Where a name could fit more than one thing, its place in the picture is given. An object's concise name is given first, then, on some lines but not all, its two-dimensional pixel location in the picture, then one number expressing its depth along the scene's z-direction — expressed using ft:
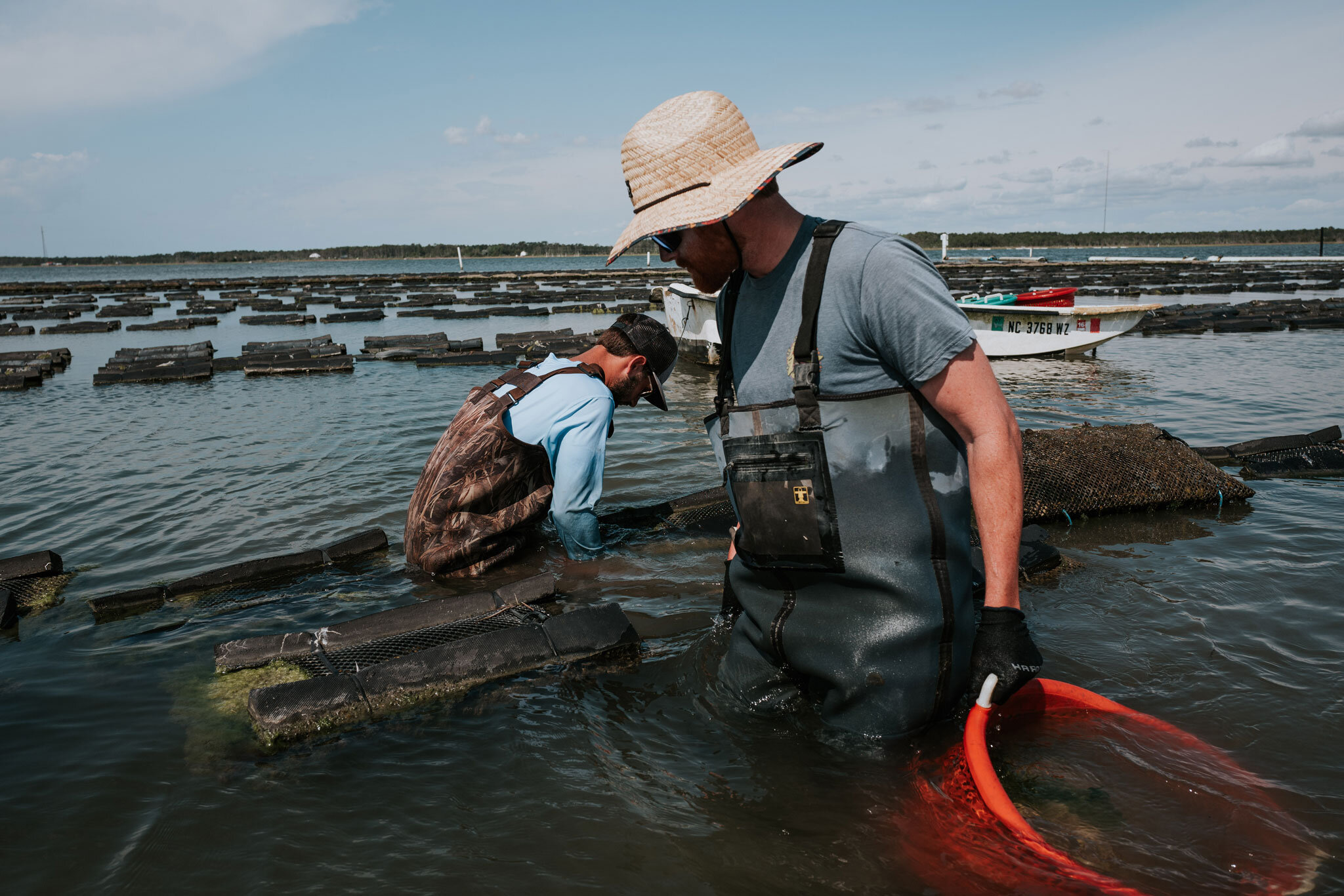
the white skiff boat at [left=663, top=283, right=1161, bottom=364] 45.55
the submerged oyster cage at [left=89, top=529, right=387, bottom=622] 14.90
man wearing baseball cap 13.74
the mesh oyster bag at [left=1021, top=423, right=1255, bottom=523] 17.95
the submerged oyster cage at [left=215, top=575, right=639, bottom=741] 10.46
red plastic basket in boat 46.37
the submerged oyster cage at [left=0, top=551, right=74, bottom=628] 15.67
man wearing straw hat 6.42
